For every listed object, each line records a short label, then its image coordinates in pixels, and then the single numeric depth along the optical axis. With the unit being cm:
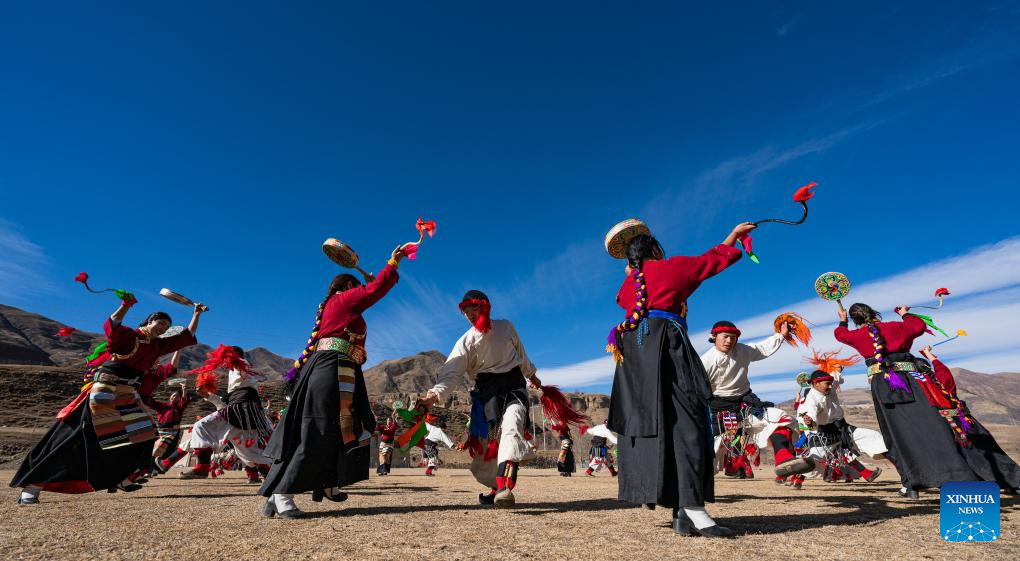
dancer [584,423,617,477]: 1057
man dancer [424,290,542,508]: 452
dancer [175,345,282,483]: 748
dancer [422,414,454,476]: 1226
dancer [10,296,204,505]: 478
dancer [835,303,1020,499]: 467
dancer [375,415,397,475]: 1134
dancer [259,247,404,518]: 362
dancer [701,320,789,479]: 550
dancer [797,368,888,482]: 689
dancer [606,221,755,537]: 288
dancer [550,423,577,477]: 1176
